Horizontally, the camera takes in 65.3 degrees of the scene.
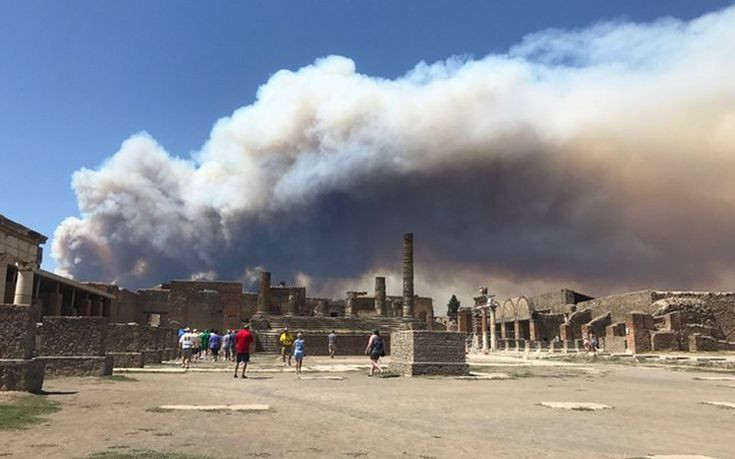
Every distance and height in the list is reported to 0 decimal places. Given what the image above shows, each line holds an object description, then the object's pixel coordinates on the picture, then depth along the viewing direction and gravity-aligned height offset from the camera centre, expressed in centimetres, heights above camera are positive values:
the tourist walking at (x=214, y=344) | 2759 -88
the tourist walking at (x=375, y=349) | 1841 -69
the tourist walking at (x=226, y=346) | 3117 -111
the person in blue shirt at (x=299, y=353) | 1955 -90
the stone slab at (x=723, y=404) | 1075 -139
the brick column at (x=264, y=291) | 5388 +330
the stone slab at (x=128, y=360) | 1983 -122
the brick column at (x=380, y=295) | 6300 +353
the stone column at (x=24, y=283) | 1562 +111
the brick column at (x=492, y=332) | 5172 -28
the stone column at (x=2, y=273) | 1529 +141
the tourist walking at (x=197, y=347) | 2940 -112
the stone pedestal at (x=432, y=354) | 1820 -82
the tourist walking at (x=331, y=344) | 3350 -99
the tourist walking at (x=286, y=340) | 2366 -56
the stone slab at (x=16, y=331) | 1054 -15
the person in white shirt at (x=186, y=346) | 2106 -77
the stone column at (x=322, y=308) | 6575 +214
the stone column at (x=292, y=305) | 6672 +247
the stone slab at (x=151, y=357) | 2325 -131
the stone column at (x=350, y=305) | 6652 +254
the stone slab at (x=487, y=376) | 1738 -149
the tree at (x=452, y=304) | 10850 +460
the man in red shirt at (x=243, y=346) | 1724 -60
